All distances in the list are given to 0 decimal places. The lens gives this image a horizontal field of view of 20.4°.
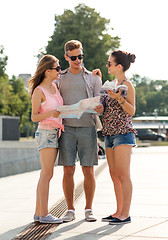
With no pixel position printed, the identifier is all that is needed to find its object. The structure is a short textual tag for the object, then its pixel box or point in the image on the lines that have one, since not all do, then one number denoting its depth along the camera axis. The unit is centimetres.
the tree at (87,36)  4172
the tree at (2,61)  4478
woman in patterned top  527
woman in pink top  537
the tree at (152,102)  11384
